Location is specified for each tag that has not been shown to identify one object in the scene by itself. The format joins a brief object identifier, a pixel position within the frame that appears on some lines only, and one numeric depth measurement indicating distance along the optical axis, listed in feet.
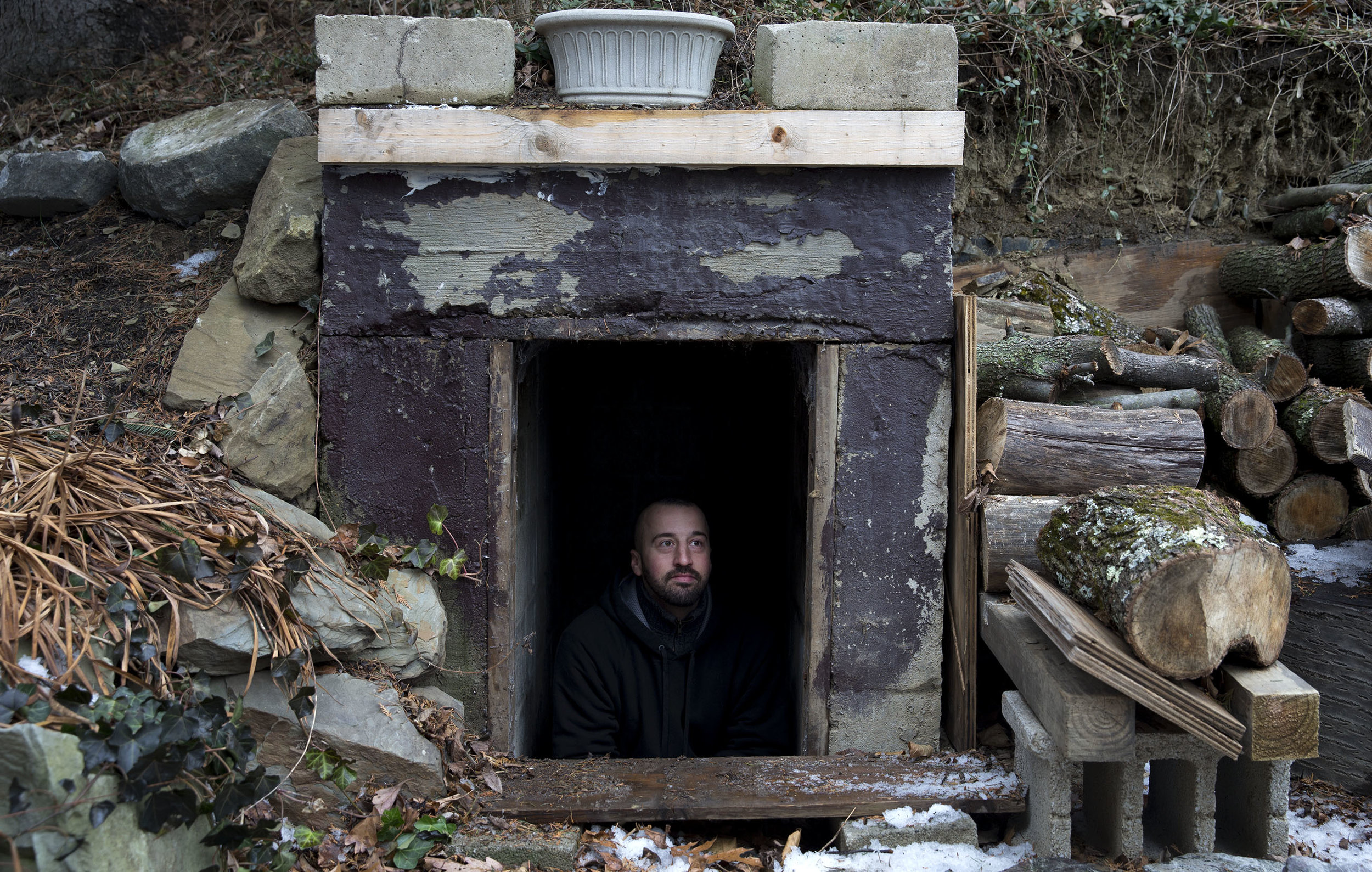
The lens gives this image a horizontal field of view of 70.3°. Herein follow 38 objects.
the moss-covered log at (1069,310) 14.66
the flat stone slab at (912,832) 10.53
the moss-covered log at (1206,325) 15.65
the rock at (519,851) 10.05
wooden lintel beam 11.34
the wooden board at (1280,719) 8.57
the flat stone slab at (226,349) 11.72
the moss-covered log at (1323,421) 13.30
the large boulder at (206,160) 13.71
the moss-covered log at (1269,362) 14.01
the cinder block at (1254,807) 9.91
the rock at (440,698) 11.56
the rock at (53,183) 14.43
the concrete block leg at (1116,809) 9.94
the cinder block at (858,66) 11.53
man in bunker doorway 15.38
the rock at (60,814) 6.97
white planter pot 11.16
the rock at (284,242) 12.06
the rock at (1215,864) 9.61
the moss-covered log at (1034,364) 12.62
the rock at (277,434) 11.29
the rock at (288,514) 10.75
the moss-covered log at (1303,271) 14.42
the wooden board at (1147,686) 8.67
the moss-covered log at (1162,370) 13.16
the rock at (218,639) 9.04
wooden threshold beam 10.93
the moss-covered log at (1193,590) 8.57
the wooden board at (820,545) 12.09
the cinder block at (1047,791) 10.11
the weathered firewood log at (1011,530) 11.73
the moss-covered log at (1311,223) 15.10
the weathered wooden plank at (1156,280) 16.58
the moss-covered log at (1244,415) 13.62
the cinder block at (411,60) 11.38
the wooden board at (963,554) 11.84
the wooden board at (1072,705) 9.29
